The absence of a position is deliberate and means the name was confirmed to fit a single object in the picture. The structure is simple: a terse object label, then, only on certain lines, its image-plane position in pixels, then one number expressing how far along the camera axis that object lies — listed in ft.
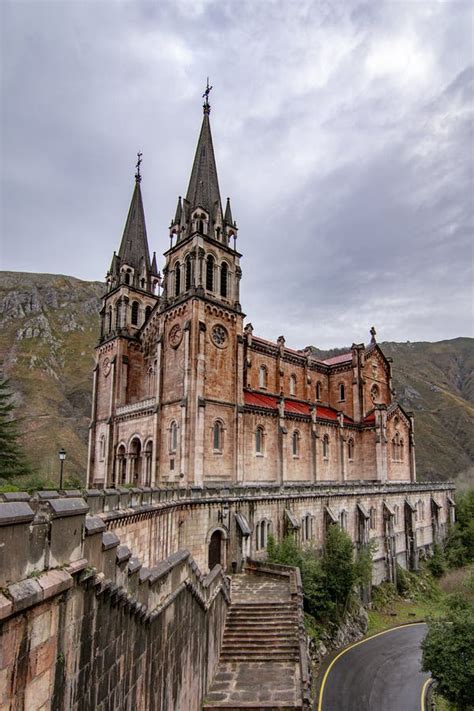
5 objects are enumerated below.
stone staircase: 45.29
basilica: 107.55
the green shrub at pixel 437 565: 146.30
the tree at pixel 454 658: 64.13
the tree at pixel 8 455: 128.05
